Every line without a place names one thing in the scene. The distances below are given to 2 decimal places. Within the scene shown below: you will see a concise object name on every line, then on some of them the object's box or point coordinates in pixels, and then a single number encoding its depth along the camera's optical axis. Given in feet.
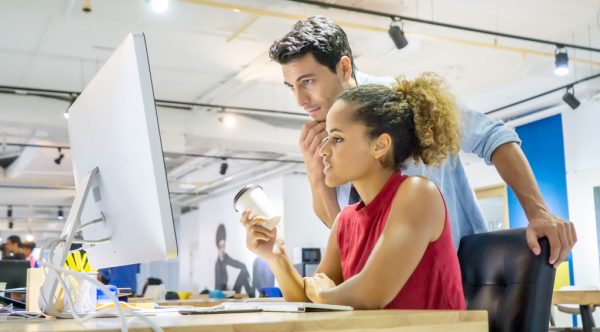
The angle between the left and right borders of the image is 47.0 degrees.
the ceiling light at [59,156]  39.73
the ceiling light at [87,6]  20.01
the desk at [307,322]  2.98
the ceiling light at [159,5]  16.65
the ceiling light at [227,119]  33.30
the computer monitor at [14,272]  11.27
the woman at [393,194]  4.68
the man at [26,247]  32.15
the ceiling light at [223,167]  44.35
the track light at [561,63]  22.58
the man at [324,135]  6.24
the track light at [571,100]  27.86
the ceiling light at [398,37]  19.74
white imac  3.82
